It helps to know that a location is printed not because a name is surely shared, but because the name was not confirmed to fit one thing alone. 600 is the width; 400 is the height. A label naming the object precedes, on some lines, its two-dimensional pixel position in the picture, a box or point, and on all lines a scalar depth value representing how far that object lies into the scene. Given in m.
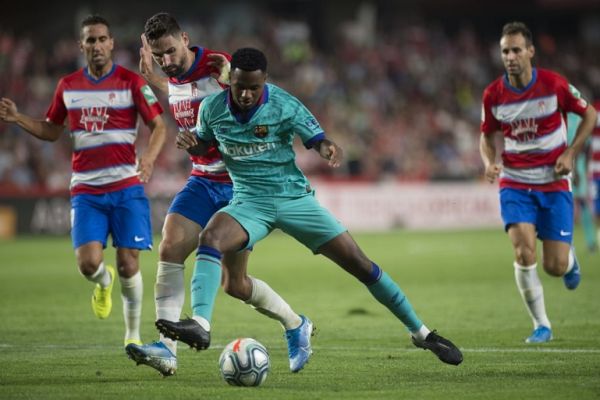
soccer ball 13.90
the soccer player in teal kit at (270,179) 14.43
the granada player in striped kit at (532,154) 18.62
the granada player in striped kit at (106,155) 16.86
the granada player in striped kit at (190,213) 15.29
